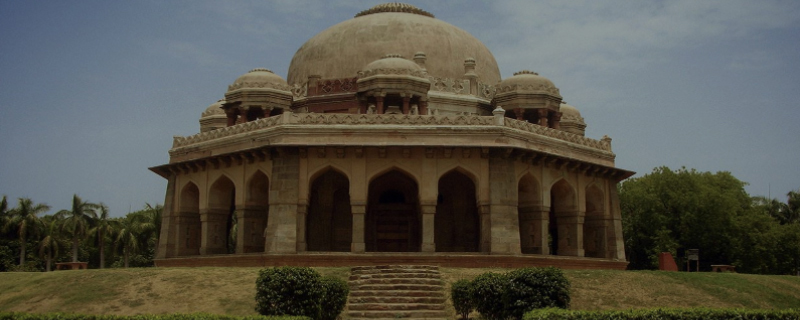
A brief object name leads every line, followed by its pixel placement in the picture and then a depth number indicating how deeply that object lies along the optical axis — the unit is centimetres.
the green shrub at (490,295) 1639
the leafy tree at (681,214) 4072
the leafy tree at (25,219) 4675
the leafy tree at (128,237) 5012
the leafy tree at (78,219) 4925
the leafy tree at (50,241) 4628
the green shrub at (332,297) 1645
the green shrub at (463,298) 1759
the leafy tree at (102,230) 4934
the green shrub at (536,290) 1554
